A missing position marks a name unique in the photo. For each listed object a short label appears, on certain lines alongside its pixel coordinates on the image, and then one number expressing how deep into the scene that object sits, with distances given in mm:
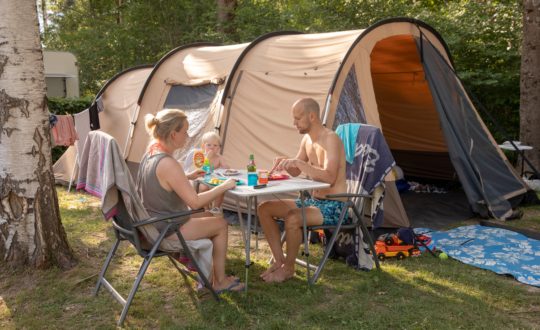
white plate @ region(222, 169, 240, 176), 3733
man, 3459
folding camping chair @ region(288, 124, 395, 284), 3740
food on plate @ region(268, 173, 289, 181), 3518
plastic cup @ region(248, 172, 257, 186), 3293
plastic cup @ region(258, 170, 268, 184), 3270
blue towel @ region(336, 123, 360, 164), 3982
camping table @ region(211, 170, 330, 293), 3070
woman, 2945
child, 4180
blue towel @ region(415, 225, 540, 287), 3777
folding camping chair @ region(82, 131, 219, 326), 2857
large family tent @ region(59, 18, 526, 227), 4840
